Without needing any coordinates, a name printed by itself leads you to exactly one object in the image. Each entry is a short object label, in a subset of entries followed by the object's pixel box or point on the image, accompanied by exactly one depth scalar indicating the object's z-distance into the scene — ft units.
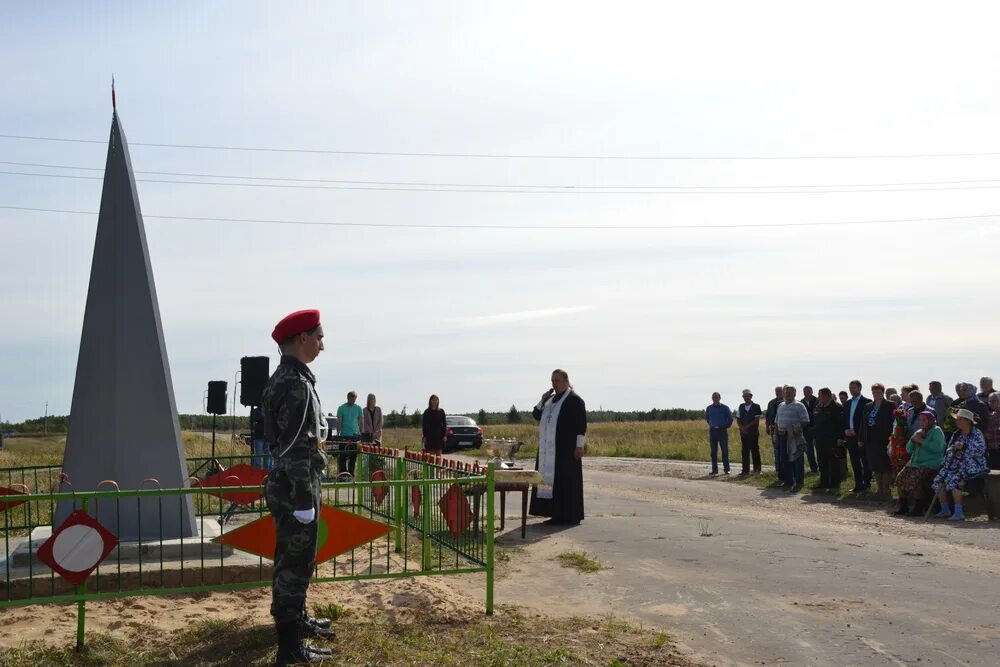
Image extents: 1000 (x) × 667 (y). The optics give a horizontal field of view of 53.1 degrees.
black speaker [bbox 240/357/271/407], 59.52
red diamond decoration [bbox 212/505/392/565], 22.24
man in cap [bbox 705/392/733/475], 72.84
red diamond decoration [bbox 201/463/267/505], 35.22
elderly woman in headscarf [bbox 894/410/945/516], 45.96
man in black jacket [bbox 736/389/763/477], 69.12
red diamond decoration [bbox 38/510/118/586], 20.90
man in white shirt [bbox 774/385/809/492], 59.82
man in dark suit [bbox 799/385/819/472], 67.46
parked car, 121.60
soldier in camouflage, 19.13
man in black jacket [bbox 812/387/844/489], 58.34
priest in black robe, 41.55
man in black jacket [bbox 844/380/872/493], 55.72
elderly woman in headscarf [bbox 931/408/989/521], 44.37
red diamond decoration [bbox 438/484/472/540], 28.53
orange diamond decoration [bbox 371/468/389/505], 33.60
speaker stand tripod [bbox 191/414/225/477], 36.84
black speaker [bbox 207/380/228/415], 62.69
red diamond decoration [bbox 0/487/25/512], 22.92
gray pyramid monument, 28.48
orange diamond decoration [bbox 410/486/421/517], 30.86
